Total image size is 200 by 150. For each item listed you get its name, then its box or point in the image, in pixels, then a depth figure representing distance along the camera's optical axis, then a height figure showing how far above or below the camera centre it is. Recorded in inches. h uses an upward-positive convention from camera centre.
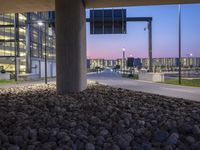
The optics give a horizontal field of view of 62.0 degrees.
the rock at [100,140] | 131.8 -59.7
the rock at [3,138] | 137.1 -59.7
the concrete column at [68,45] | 353.6 +47.1
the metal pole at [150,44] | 801.7 +108.0
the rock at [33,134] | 139.6 -58.6
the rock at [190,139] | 136.4 -60.4
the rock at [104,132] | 146.7 -58.5
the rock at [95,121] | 172.8 -57.2
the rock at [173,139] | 133.5 -58.9
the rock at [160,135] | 141.2 -59.3
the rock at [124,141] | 129.1 -59.4
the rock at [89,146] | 123.9 -59.8
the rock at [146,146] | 126.7 -60.8
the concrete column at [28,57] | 1026.8 +58.7
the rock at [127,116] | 186.9 -56.0
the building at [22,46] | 1248.4 +176.2
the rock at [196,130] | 149.5 -57.3
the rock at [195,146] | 126.6 -61.0
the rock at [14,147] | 122.1 -59.8
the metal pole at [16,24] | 1043.8 +266.6
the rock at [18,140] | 133.8 -59.9
